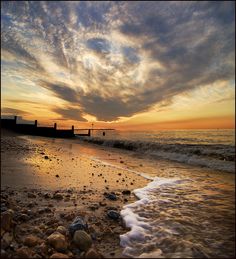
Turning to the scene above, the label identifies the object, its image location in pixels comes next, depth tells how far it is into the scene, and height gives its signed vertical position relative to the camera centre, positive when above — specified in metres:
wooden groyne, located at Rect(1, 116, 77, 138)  34.17 +0.15
